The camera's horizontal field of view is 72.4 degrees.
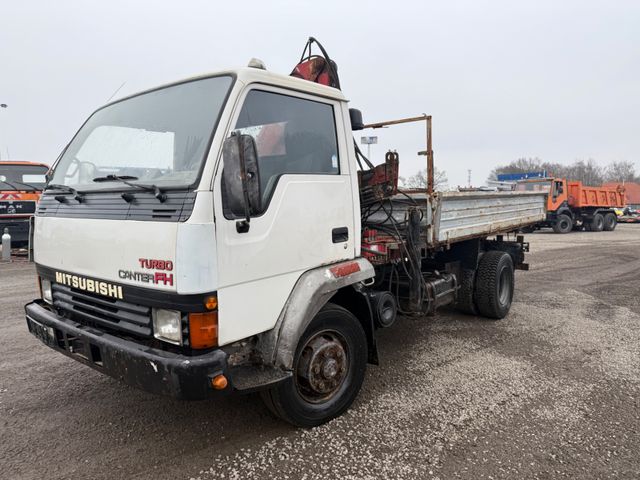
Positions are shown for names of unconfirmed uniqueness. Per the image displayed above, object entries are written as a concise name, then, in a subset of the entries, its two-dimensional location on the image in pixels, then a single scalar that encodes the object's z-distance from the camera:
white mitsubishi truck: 2.28
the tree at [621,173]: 80.80
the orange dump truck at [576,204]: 20.34
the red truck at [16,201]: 10.41
